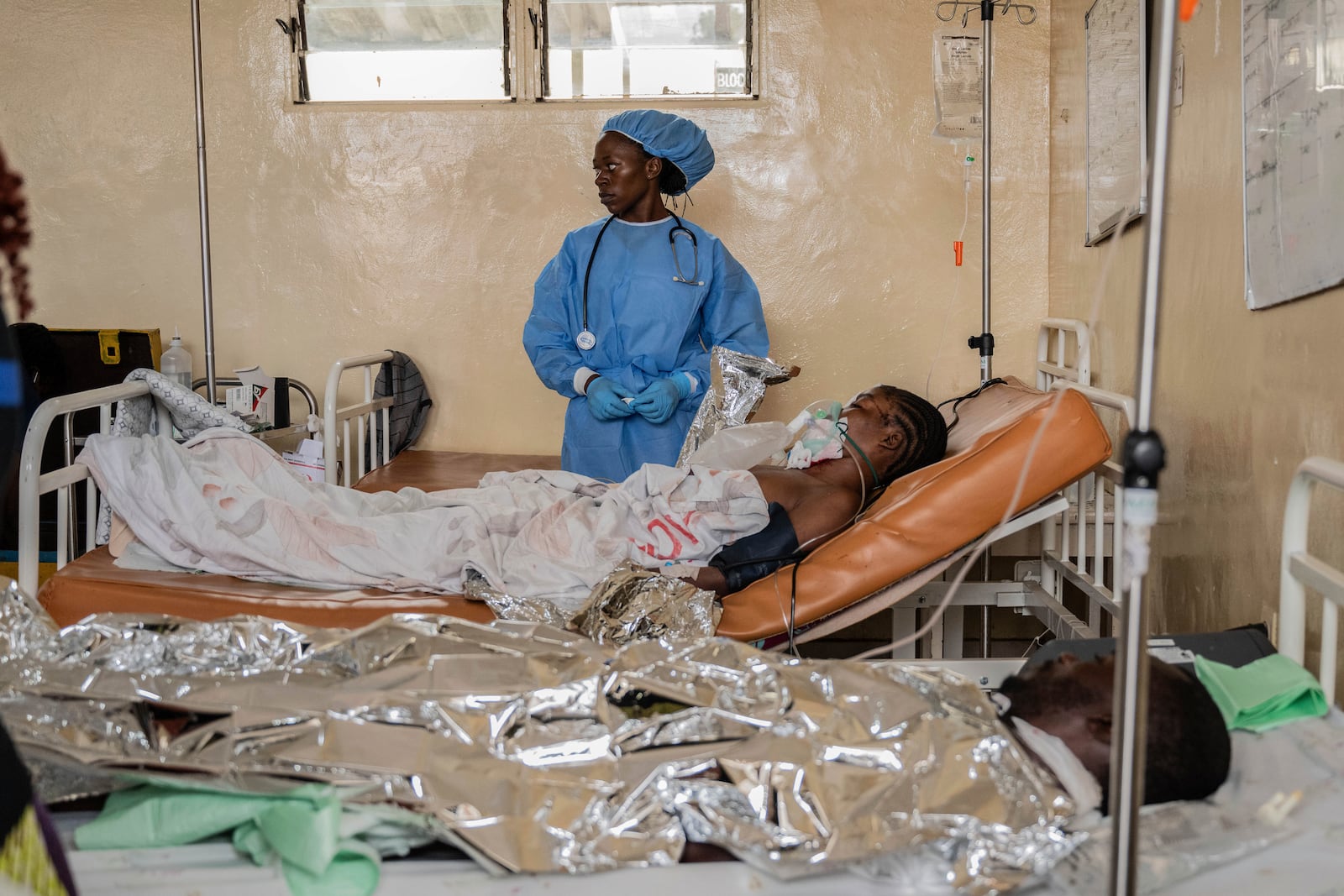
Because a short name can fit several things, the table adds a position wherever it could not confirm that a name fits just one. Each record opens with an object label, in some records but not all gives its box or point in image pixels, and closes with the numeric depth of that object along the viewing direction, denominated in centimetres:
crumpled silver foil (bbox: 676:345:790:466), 302
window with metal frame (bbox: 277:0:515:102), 379
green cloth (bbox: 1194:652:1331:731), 139
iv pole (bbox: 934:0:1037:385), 288
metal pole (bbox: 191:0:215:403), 269
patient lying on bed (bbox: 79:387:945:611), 228
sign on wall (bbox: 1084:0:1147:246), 251
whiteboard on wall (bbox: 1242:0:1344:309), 165
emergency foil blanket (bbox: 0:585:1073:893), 113
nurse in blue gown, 310
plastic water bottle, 342
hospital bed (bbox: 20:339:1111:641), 212
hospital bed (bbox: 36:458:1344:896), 112
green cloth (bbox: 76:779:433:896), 111
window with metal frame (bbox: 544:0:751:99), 376
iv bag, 314
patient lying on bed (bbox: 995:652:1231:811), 124
